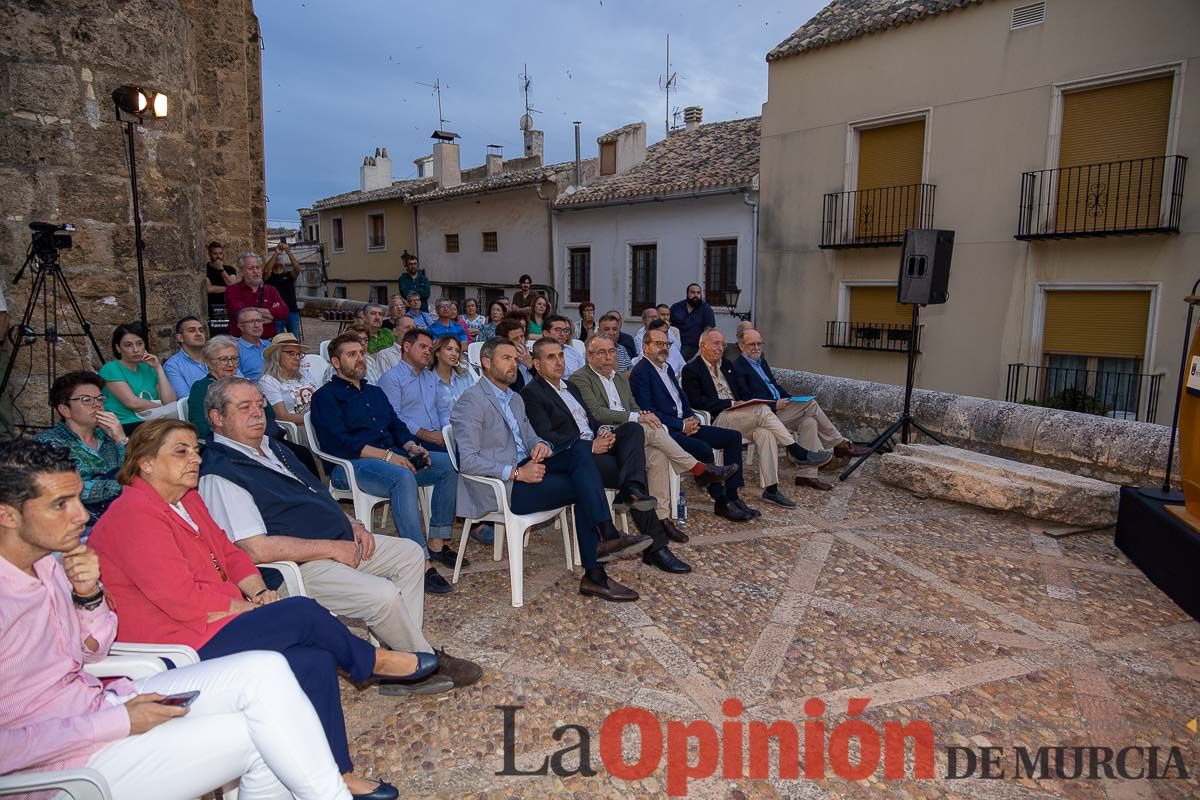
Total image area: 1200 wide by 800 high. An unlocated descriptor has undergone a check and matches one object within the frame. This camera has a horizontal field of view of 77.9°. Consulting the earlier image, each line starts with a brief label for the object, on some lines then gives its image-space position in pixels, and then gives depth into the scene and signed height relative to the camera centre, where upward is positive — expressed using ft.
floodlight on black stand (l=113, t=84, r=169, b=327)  16.17 +3.89
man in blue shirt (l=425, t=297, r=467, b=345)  24.39 -1.15
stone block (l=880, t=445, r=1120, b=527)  15.39 -4.13
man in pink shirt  5.28 -3.11
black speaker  19.72 +0.71
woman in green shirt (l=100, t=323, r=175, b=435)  13.66 -1.75
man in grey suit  11.96 -2.97
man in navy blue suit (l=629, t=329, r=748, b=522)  16.15 -2.84
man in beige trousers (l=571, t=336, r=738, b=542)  14.88 -2.62
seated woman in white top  14.55 -1.85
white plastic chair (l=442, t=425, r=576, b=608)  11.68 -3.79
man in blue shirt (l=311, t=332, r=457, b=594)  12.51 -2.86
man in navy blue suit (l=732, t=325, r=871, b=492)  19.16 -3.02
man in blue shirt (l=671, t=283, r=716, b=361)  30.09 -1.13
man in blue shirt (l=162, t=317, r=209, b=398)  15.11 -1.50
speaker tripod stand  19.17 -3.54
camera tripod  15.08 -0.40
